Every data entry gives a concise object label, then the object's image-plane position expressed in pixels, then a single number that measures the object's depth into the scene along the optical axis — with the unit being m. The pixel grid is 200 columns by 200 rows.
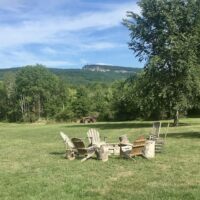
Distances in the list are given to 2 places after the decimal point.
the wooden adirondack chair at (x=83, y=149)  10.10
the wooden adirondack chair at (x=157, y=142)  10.69
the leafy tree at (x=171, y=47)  21.53
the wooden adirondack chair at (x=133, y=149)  9.72
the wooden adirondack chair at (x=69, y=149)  10.11
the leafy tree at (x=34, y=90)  61.31
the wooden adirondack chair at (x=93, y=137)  10.84
